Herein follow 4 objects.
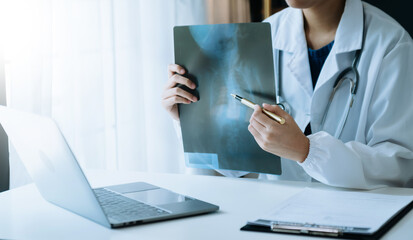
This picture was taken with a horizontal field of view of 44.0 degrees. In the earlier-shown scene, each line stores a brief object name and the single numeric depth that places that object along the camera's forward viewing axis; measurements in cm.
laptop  82
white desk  81
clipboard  75
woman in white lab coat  111
